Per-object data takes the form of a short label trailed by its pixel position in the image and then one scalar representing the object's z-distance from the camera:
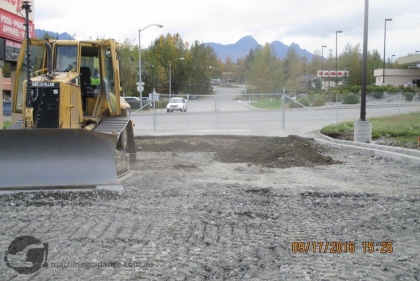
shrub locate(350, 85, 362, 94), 58.38
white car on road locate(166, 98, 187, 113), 41.45
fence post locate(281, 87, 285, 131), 25.27
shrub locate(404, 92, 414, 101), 53.30
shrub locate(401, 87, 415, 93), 58.24
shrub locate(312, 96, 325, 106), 46.34
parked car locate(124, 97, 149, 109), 42.31
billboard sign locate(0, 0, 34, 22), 19.62
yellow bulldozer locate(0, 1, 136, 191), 9.00
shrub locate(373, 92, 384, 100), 55.81
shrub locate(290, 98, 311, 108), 43.88
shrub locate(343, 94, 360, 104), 48.75
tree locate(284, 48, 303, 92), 71.31
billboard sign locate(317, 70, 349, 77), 76.94
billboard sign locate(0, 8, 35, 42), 19.53
